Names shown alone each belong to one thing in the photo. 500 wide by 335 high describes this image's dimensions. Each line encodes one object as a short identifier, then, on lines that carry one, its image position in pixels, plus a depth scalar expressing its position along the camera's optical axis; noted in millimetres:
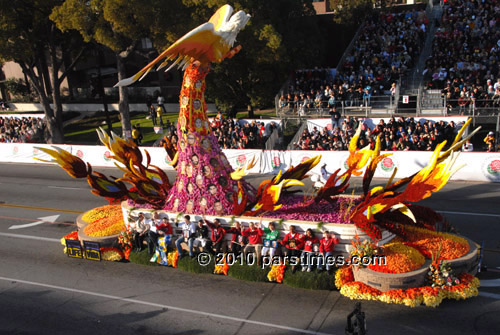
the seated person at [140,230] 14727
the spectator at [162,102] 37094
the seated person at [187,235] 13922
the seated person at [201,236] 13836
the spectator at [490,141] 21172
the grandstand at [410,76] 24953
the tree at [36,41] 28875
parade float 11711
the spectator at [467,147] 22078
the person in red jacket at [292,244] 12758
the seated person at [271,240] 12948
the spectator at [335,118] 25703
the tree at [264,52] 28125
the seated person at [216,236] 13648
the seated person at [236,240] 13547
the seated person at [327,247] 12438
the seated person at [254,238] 13180
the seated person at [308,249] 12570
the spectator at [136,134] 17664
